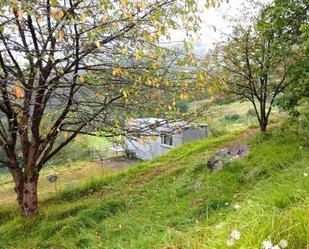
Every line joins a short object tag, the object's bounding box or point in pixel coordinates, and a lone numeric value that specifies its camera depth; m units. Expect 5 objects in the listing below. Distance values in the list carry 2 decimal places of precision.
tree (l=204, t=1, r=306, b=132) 7.46
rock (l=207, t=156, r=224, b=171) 5.32
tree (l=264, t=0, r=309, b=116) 4.64
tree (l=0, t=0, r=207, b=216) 3.33
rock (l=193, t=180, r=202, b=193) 4.75
